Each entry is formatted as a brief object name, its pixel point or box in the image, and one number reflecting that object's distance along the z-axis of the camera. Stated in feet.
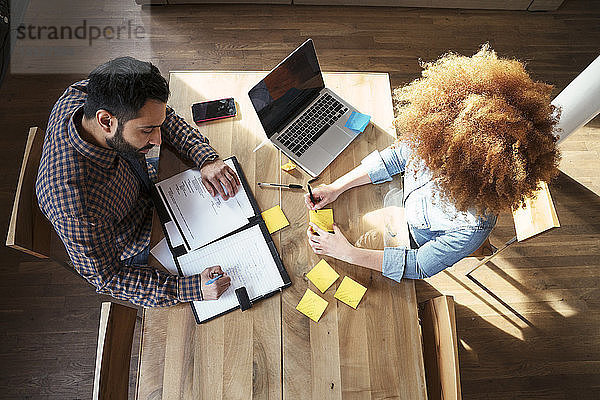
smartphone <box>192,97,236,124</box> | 5.93
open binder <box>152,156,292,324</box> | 5.01
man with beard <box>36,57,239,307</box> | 4.53
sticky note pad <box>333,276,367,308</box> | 5.02
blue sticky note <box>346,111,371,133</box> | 5.96
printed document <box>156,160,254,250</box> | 5.28
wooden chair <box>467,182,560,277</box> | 5.35
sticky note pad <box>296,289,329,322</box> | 4.96
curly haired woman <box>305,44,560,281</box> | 3.95
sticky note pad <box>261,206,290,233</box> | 5.37
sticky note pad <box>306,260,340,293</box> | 5.09
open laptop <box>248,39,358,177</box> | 5.55
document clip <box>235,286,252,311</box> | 4.92
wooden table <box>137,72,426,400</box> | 4.67
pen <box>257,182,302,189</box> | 5.58
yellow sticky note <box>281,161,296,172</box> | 5.70
